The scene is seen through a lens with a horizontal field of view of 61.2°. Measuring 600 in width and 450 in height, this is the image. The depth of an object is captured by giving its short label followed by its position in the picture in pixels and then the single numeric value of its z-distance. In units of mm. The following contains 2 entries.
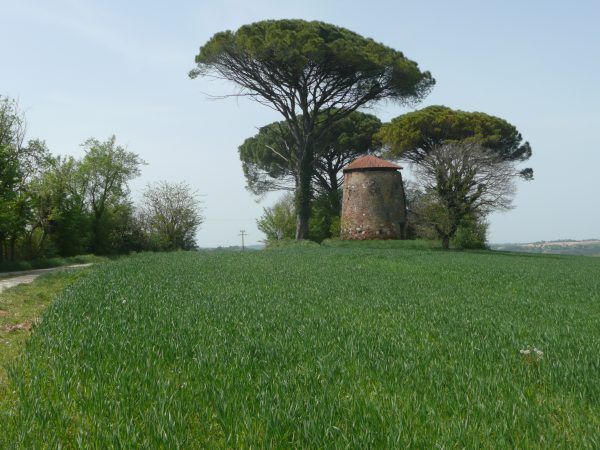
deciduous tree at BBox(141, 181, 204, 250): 42719
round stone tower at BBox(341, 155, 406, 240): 41125
